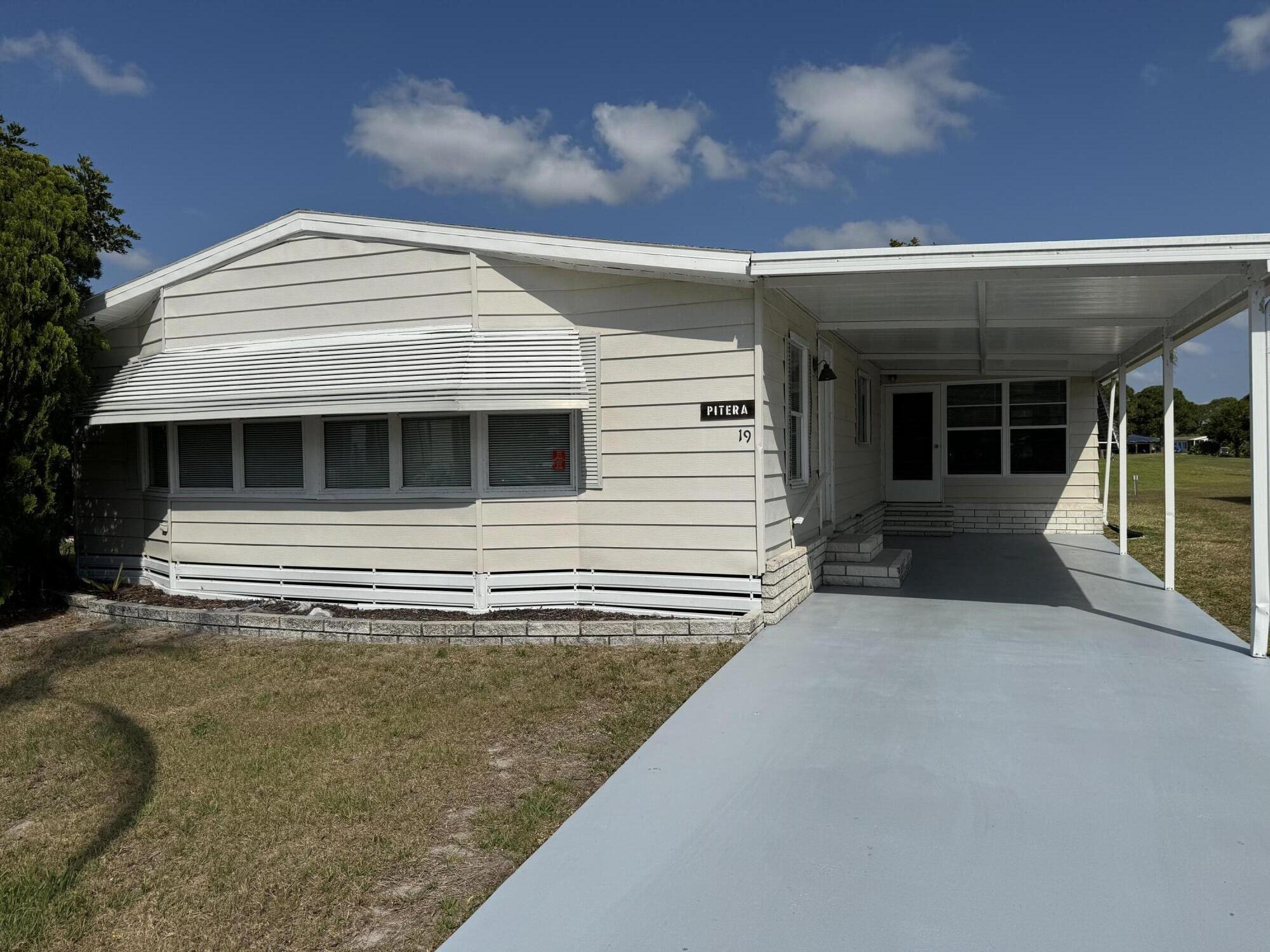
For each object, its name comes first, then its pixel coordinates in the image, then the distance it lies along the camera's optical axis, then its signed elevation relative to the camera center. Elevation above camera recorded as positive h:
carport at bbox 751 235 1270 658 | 5.32 +1.29
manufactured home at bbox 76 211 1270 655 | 6.44 +0.56
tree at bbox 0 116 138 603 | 7.48 +1.09
